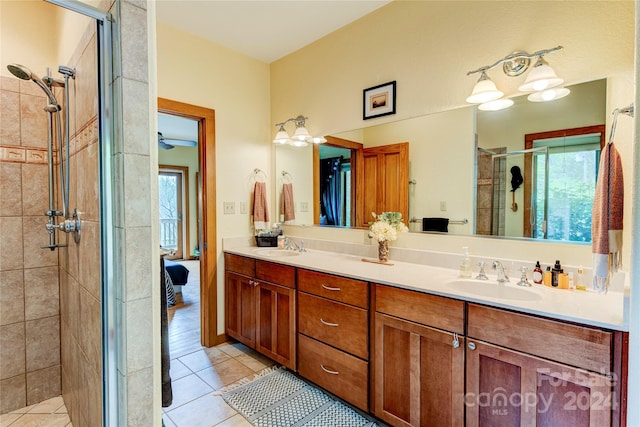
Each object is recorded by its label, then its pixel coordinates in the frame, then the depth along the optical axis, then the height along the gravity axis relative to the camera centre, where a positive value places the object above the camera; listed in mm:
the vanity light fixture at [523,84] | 1571 +647
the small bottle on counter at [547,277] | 1578 -375
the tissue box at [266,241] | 2973 -344
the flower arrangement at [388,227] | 2168 -156
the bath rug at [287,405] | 1799 -1263
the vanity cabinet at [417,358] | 1421 -766
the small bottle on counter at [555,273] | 1554 -346
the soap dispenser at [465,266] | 1799 -359
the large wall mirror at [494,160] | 1595 +271
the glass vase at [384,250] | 2221 -325
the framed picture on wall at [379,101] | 2285 +805
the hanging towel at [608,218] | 1176 -51
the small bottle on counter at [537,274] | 1608 -363
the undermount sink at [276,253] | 2657 -419
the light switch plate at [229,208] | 2896 -22
